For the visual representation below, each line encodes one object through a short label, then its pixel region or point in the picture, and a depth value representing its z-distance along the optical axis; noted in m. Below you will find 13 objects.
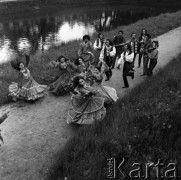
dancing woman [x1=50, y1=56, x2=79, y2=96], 10.45
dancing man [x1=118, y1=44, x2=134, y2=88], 10.11
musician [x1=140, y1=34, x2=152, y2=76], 11.58
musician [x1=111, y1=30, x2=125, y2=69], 13.18
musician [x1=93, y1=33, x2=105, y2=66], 12.91
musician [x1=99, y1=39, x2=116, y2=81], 11.61
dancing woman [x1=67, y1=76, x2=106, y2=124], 7.82
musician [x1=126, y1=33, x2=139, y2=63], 12.14
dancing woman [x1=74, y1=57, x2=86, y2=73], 10.03
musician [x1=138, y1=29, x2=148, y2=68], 12.41
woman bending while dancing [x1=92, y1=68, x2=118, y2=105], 8.90
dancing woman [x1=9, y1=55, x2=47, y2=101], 9.76
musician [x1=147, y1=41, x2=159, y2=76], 11.01
